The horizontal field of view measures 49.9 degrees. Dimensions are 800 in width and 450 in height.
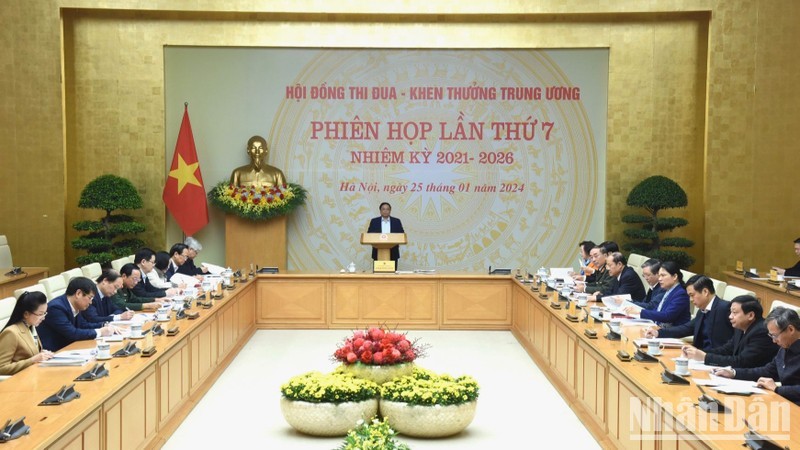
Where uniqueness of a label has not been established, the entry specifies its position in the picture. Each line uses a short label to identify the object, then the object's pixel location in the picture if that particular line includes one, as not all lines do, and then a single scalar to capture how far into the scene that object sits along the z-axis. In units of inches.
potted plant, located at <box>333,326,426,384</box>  241.0
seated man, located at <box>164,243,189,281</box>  379.9
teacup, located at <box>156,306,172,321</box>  265.7
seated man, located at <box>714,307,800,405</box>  181.0
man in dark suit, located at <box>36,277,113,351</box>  236.5
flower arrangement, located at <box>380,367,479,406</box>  229.8
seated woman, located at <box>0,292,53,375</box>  205.3
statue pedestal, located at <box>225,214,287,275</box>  483.2
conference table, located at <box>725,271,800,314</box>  354.0
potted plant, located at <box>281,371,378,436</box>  230.4
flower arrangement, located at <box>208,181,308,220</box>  472.4
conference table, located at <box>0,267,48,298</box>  383.6
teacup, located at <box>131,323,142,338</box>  230.8
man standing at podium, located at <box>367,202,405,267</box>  469.1
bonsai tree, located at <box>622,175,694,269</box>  463.8
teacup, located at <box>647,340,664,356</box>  214.8
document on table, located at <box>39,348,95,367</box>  202.7
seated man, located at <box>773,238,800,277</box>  395.2
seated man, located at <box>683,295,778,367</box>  204.1
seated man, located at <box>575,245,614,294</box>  365.1
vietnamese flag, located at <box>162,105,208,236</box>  487.5
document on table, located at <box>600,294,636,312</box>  301.2
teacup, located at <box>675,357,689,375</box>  191.6
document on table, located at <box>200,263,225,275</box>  403.5
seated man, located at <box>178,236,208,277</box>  391.5
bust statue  488.1
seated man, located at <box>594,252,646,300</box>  337.7
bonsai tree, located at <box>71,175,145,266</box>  451.5
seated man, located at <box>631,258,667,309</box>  304.2
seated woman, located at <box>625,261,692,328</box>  276.2
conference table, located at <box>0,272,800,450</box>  160.4
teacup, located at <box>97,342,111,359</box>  207.6
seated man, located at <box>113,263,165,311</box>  305.0
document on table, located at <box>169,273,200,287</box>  357.9
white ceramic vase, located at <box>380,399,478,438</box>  229.6
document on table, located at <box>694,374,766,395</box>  176.6
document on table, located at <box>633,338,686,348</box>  227.1
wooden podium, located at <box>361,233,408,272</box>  423.8
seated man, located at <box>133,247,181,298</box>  335.3
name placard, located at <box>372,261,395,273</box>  424.2
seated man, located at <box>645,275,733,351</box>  236.1
